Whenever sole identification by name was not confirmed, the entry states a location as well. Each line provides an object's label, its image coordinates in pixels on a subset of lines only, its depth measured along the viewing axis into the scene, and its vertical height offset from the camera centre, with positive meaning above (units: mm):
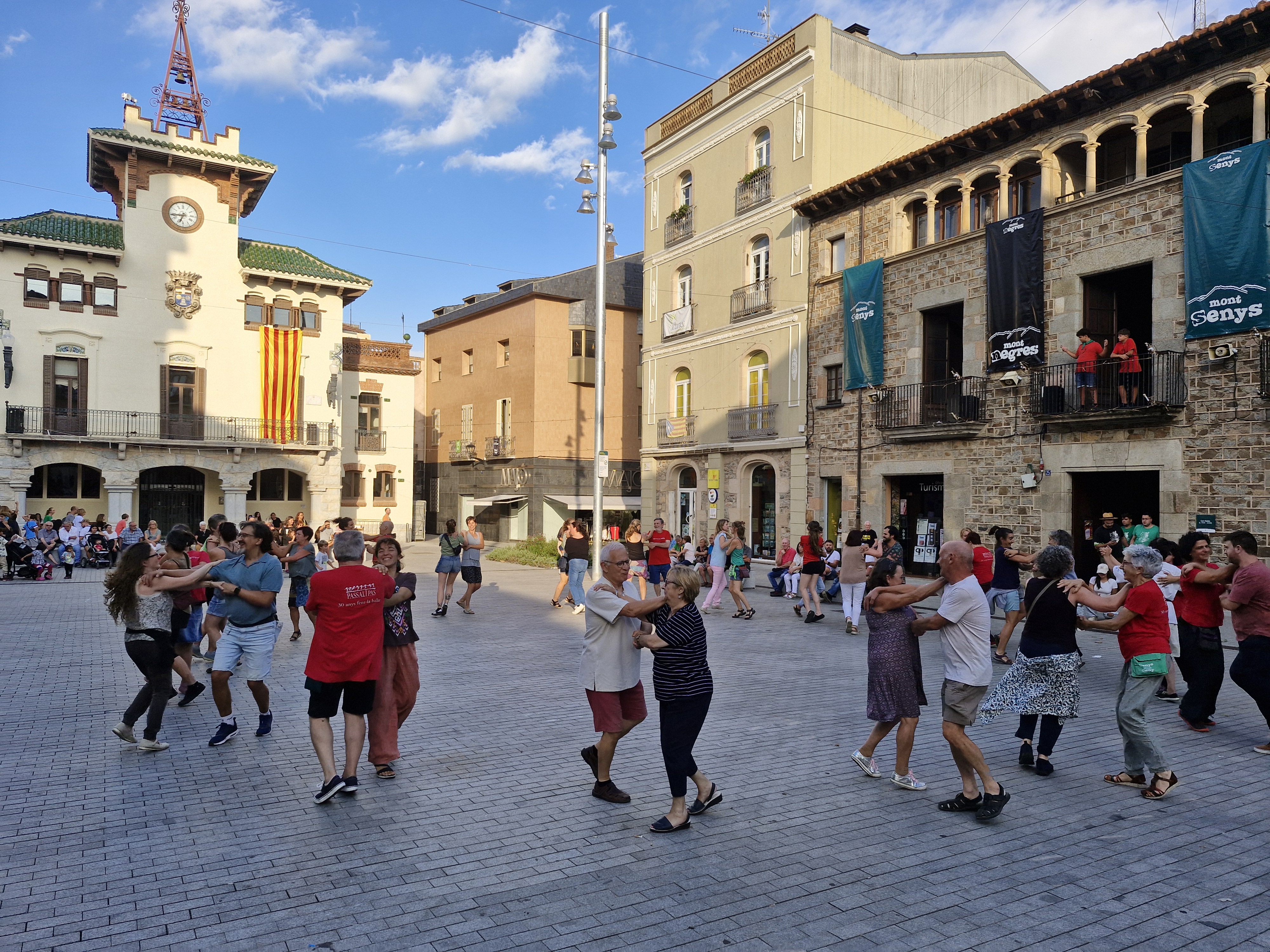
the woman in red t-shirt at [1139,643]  6062 -1152
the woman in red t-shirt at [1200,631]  7656 -1324
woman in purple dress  6086 -1296
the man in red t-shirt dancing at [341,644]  5738 -1103
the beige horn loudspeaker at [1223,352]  15117 +2273
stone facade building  15703 +3457
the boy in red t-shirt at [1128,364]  16500 +2229
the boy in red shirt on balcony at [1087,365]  17250 +2293
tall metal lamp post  21516 +5997
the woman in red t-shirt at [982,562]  11180 -1045
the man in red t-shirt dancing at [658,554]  16578 -1421
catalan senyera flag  33781 +3746
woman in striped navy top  5305 -1212
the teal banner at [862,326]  22578 +4052
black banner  18641 +4083
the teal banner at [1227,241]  14734 +4169
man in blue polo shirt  7027 -1133
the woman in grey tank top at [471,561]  15555 -1494
